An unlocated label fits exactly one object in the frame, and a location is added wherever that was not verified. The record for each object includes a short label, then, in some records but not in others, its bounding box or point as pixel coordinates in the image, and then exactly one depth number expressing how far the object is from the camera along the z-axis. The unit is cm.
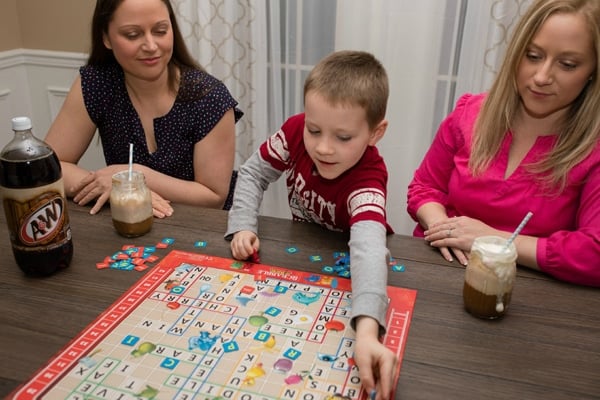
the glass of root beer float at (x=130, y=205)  123
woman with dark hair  175
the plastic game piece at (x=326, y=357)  87
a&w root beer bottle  100
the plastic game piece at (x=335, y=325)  95
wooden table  83
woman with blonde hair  120
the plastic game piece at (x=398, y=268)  114
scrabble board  81
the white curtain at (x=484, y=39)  210
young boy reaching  99
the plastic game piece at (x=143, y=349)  88
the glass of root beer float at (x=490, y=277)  96
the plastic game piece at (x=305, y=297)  102
